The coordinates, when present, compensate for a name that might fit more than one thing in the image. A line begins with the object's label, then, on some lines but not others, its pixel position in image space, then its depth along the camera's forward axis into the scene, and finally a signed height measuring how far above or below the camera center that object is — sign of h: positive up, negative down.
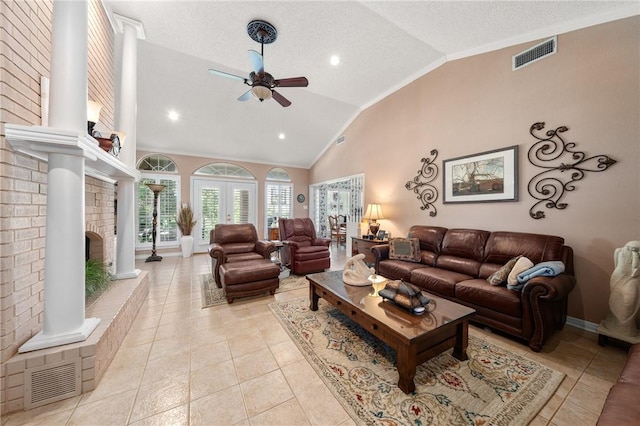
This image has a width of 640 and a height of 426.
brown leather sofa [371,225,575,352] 1.98 -0.74
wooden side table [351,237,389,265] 4.32 -0.66
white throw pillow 2.18 -0.55
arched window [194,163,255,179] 6.46 +1.33
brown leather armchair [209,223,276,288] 3.66 -0.52
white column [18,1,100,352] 1.50 +0.17
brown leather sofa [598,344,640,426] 0.91 -0.85
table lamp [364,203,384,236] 4.65 -0.04
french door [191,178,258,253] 6.34 +0.32
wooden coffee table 1.52 -0.84
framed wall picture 2.92 +0.54
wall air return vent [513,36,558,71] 2.59 +1.97
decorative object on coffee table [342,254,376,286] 2.46 -0.67
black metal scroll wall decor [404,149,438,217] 3.82 +0.55
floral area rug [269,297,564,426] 1.38 -1.24
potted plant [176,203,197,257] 5.81 -0.38
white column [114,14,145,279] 2.93 +0.96
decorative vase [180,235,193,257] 5.79 -0.80
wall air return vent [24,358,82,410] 1.39 -1.10
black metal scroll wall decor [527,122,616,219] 2.40 +0.52
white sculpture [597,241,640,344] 1.91 -0.72
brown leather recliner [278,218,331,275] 4.14 -0.65
